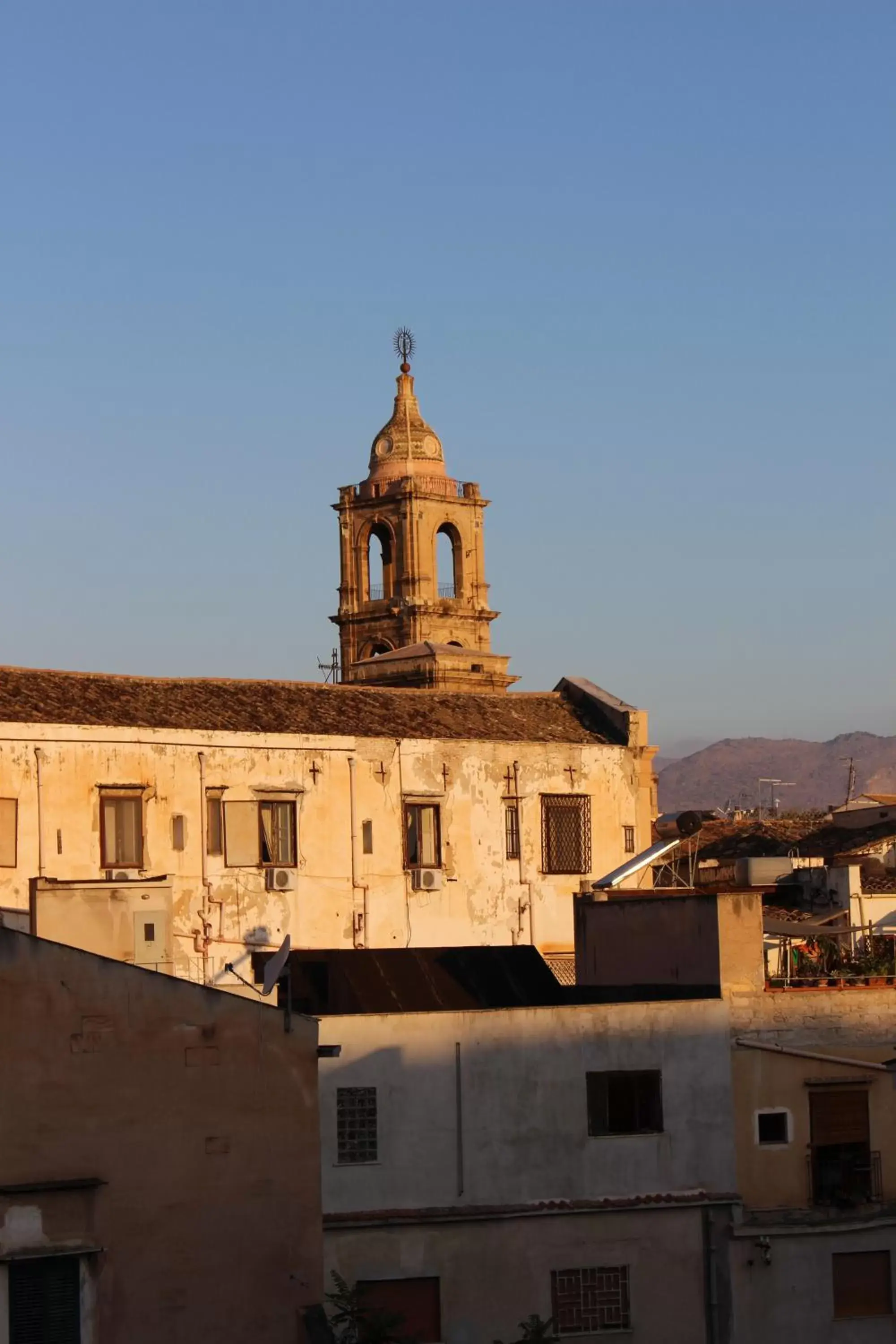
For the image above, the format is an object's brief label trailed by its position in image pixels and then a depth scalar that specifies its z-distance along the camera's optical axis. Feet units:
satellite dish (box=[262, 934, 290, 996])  92.39
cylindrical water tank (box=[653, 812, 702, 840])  165.89
